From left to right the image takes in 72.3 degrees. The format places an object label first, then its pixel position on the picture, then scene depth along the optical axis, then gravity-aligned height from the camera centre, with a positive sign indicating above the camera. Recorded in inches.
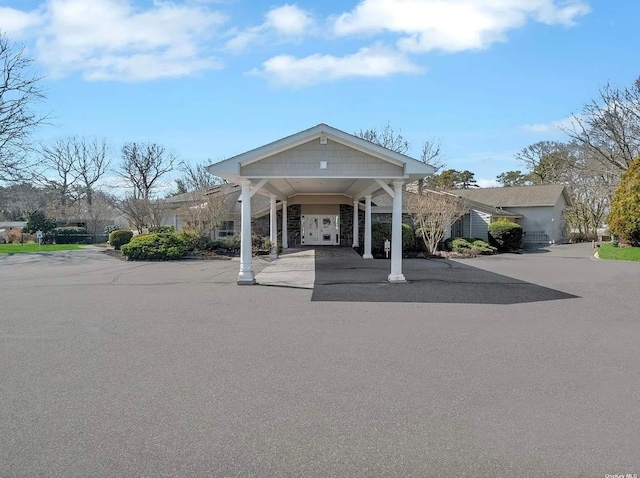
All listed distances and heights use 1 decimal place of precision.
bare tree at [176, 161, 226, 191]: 1505.2 +187.9
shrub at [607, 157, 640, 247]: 824.9 +46.3
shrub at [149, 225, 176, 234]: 1110.4 +9.6
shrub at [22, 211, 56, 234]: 1433.3 +29.6
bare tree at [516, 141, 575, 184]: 1712.6 +290.4
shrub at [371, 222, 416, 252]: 913.5 -8.2
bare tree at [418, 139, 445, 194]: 1413.6 +261.7
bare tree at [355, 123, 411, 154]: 1453.0 +321.1
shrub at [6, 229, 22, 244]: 1472.7 -15.3
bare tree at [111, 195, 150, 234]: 1199.7 +58.5
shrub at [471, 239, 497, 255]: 960.3 -31.5
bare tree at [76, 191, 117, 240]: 1609.3 +76.6
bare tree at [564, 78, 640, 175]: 1111.0 +267.9
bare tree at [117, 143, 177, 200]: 1804.9 +271.9
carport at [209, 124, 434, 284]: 472.7 +73.3
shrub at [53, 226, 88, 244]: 1491.1 -8.5
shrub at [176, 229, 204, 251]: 862.5 -14.3
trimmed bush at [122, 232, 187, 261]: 813.2 -30.2
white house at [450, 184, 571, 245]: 1273.4 +70.4
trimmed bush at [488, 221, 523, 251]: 1053.8 -4.1
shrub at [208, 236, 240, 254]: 878.4 -26.5
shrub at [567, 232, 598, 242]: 1422.2 -11.4
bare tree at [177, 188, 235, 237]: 919.0 +41.8
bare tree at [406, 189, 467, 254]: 898.7 +38.5
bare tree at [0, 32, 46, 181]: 1157.1 +287.4
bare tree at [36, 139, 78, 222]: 1946.4 +216.2
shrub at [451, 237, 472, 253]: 944.0 -26.1
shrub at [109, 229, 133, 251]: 1048.2 -12.9
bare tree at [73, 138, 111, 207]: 1996.7 +272.1
